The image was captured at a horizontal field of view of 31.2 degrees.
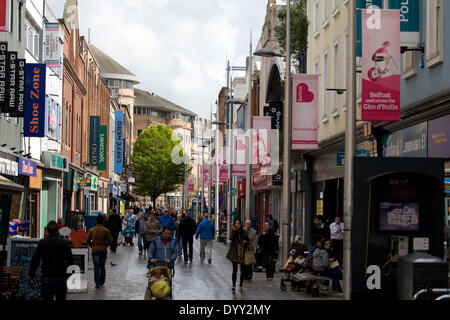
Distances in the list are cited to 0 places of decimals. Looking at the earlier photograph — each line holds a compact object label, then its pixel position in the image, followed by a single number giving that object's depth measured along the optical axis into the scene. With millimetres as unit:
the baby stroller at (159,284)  13109
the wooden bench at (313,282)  18062
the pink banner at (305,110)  23797
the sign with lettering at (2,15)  20031
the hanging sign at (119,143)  76875
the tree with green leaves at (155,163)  105812
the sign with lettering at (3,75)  24422
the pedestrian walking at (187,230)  29047
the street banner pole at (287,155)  23562
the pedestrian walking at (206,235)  27922
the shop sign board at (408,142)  19698
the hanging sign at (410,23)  19809
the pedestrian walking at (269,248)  22234
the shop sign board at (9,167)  26442
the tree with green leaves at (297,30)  37594
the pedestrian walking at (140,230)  32500
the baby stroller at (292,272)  19350
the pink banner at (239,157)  39531
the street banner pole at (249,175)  36100
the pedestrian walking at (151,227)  28141
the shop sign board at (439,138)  17812
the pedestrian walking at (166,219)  29559
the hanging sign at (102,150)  55406
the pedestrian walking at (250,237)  21900
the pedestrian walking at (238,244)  19266
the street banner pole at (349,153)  14539
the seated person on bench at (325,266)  18844
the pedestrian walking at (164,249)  15242
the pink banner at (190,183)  75750
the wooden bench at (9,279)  14673
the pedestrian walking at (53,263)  12406
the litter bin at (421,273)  12688
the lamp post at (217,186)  50094
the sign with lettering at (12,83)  24938
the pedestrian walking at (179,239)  29478
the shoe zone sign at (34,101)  29484
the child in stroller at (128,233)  39312
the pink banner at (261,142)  31672
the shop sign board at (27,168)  30219
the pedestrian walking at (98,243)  18781
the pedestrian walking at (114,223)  32666
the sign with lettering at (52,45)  36031
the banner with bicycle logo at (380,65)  16266
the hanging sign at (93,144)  55125
